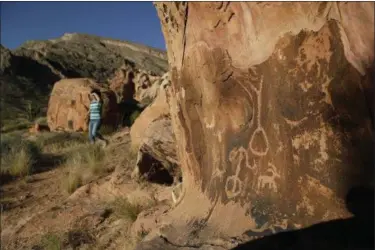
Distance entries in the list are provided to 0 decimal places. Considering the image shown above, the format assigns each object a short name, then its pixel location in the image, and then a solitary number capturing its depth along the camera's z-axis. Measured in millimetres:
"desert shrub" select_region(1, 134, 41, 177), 7926
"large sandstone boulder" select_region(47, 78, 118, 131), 13391
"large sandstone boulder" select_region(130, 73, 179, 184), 5227
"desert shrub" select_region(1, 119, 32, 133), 18508
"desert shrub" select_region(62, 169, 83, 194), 6185
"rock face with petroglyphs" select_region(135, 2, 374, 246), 2373
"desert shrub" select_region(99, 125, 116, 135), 12411
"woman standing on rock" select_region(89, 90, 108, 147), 10188
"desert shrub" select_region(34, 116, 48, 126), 18969
